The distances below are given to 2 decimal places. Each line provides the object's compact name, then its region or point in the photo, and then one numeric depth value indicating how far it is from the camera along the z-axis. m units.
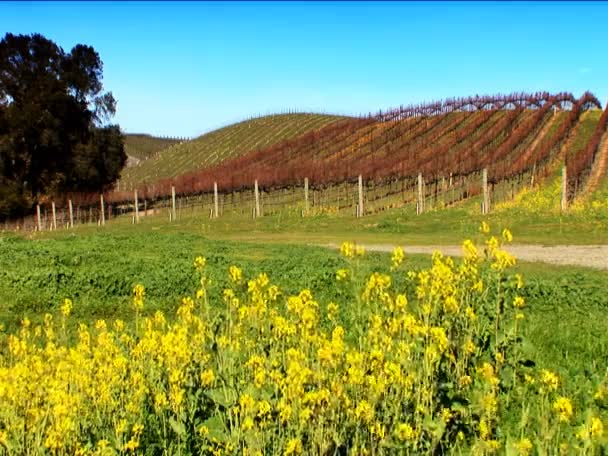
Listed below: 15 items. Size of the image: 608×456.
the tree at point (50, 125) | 45.38
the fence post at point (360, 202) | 35.12
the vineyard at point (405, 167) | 38.62
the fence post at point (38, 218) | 44.44
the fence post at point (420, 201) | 32.62
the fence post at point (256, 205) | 39.62
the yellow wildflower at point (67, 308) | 5.49
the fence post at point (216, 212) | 42.77
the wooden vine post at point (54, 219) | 44.31
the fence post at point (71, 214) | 44.41
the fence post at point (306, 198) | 38.47
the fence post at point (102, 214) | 46.03
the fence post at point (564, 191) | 27.16
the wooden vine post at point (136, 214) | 45.77
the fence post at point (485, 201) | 29.98
